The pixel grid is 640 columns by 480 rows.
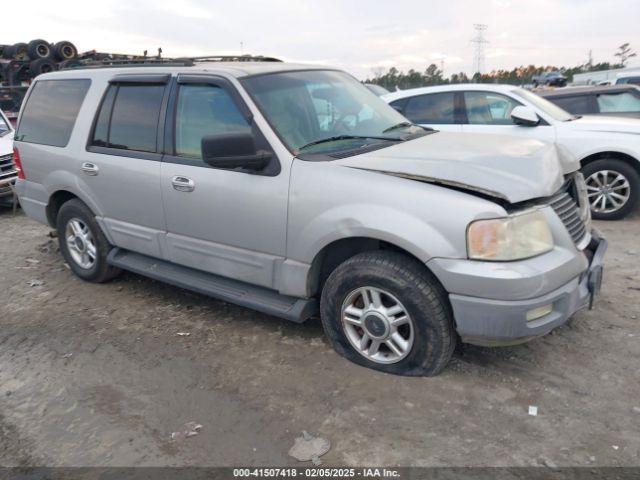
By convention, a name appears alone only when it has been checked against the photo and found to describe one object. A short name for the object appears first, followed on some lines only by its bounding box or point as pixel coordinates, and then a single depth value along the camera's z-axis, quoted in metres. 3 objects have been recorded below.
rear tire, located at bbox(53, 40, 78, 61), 15.16
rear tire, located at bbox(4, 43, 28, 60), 15.26
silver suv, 2.84
